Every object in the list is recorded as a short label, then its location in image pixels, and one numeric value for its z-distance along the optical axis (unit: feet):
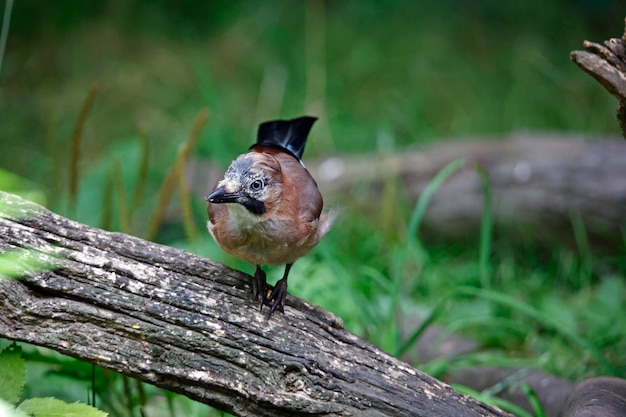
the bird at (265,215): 17.34
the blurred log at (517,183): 32.68
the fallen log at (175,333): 15.03
